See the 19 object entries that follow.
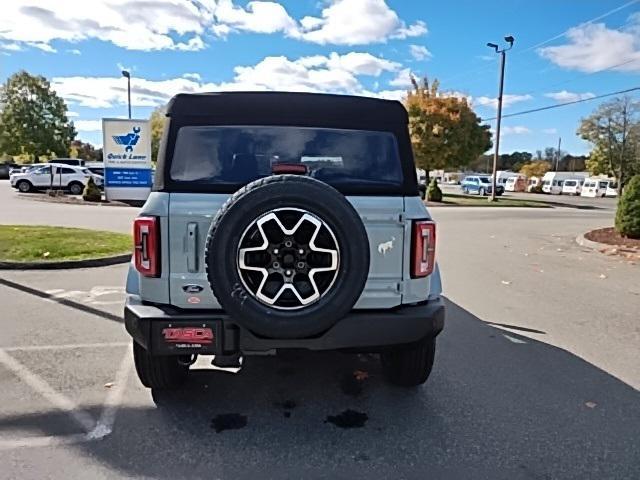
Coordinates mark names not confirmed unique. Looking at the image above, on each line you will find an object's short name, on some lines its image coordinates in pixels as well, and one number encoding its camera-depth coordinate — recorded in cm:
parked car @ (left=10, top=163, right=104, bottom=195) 2720
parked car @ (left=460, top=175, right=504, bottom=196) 4166
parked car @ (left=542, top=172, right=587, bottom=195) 5806
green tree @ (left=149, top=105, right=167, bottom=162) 4667
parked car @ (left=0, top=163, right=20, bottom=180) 4594
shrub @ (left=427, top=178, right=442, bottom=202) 2884
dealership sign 1969
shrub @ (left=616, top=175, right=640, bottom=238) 1174
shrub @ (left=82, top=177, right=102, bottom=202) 2255
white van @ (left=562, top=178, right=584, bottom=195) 5748
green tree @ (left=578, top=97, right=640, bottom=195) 5178
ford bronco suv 271
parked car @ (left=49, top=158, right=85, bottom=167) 3894
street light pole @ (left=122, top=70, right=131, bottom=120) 3358
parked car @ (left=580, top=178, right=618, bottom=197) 5350
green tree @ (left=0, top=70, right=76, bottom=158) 5241
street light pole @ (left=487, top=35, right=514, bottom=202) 2875
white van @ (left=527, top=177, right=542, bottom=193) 5959
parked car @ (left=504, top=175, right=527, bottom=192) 5912
